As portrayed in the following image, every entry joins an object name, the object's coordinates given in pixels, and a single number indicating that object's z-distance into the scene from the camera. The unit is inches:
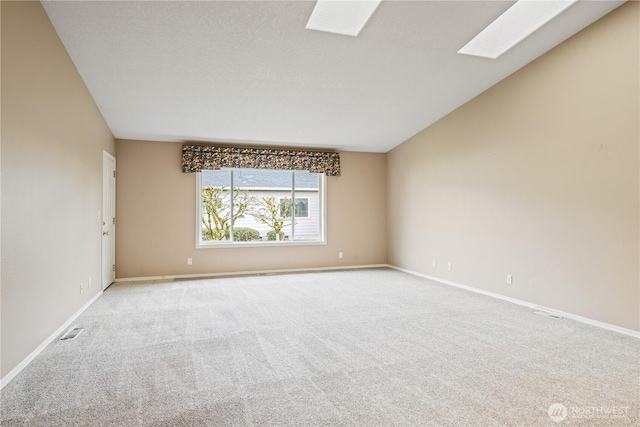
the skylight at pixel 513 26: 127.6
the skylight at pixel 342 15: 123.3
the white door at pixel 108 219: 195.3
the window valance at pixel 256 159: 238.7
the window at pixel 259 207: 251.3
